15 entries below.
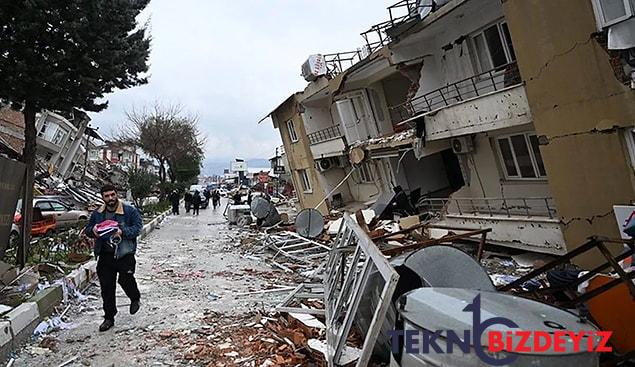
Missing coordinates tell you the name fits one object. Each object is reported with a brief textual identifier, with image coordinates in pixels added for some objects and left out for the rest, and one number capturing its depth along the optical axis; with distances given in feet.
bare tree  114.32
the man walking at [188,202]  103.10
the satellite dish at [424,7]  35.75
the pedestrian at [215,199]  126.09
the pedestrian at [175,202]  95.55
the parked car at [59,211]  56.03
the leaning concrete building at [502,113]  21.84
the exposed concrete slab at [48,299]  17.54
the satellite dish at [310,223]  42.80
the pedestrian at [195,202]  102.01
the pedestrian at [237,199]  91.54
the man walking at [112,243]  17.12
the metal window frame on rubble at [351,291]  9.08
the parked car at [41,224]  48.03
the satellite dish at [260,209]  59.57
